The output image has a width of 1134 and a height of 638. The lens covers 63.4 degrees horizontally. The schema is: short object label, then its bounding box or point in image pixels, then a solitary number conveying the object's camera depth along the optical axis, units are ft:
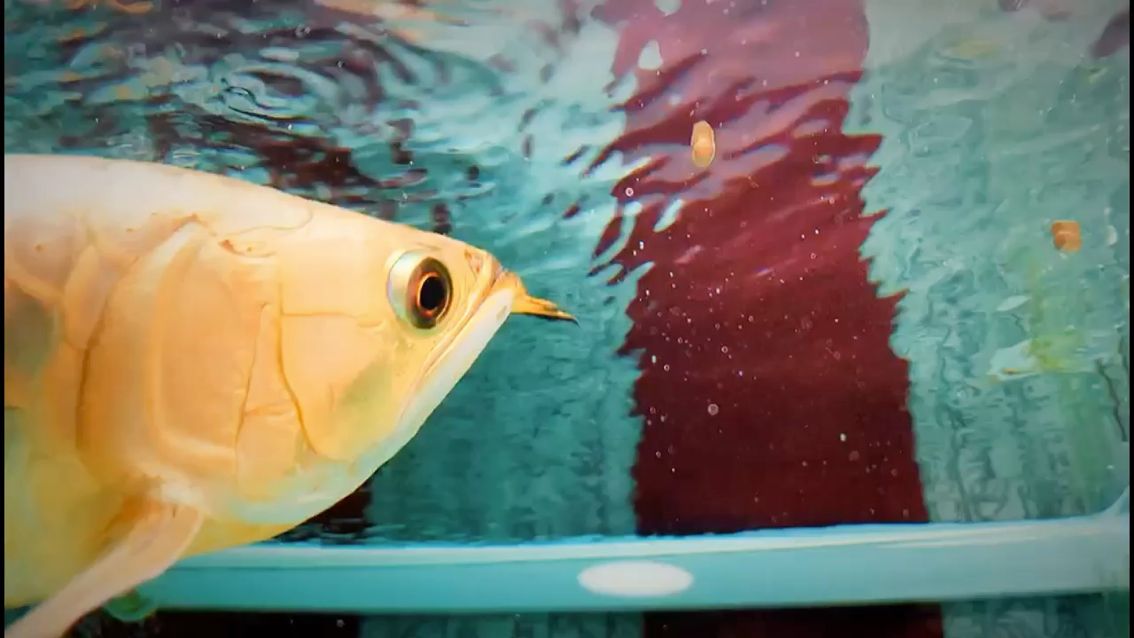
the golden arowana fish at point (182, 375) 0.68
